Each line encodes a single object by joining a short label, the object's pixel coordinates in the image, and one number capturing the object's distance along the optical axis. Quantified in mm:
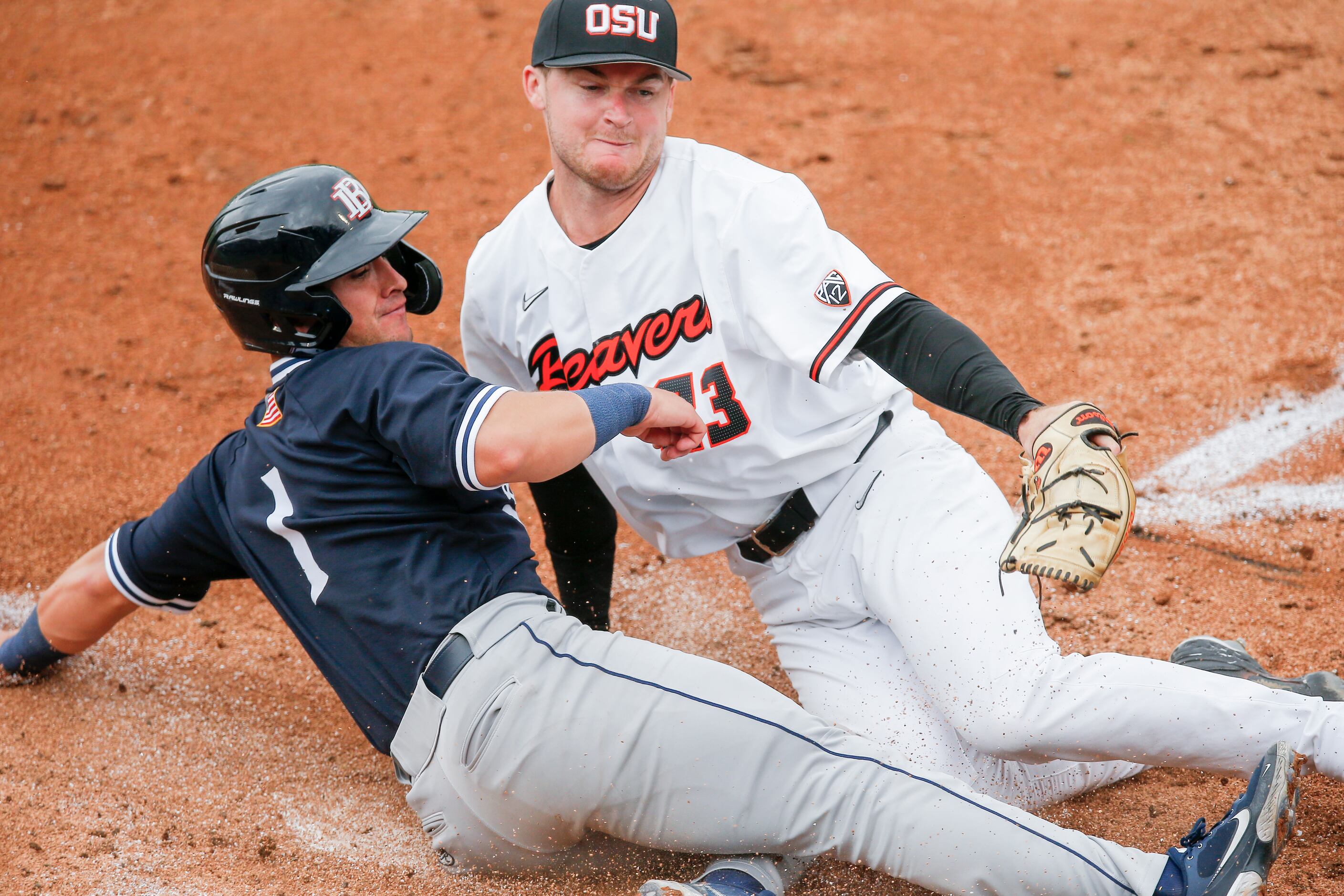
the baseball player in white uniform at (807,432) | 17566
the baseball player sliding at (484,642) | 17454
